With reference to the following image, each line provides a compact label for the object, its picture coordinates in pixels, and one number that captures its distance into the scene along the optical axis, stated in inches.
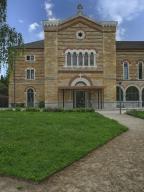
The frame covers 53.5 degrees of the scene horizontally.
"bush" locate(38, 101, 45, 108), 766.9
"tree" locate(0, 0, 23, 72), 280.9
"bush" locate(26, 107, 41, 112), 537.1
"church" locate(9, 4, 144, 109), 749.4
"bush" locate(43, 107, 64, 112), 522.5
